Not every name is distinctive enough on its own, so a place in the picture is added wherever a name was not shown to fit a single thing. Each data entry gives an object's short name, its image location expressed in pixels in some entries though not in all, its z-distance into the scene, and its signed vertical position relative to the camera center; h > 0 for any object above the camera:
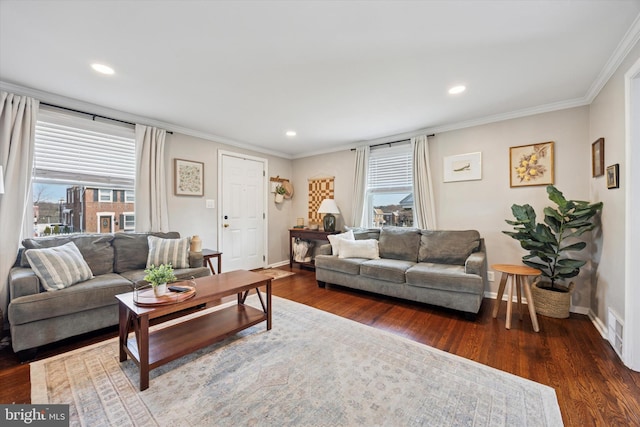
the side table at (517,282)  2.42 -0.71
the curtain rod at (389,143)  4.04 +1.16
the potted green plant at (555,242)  2.53 -0.31
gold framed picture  2.99 +0.59
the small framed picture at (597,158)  2.40 +0.55
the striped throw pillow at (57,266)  2.12 -0.47
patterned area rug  1.41 -1.13
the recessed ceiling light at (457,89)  2.52 +1.25
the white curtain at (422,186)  3.71 +0.40
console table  4.57 -0.41
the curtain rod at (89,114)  2.71 +1.16
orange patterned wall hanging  4.96 +0.39
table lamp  4.54 +0.02
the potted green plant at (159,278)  1.86 -0.48
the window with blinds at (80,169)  2.72 +0.51
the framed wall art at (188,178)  3.71 +0.54
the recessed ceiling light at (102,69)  2.13 +1.24
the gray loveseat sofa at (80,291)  1.94 -0.67
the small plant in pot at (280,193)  5.17 +0.41
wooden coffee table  1.63 -0.97
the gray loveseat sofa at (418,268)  2.71 -0.67
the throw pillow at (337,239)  3.87 -0.40
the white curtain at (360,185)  4.39 +0.49
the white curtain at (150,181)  3.27 +0.42
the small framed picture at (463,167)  3.43 +0.64
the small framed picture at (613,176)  2.05 +0.31
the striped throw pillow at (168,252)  2.91 -0.45
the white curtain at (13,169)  2.34 +0.43
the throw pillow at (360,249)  3.70 -0.53
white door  4.38 +0.00
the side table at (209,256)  3.34 -0.58
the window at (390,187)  4.09 +0.43
